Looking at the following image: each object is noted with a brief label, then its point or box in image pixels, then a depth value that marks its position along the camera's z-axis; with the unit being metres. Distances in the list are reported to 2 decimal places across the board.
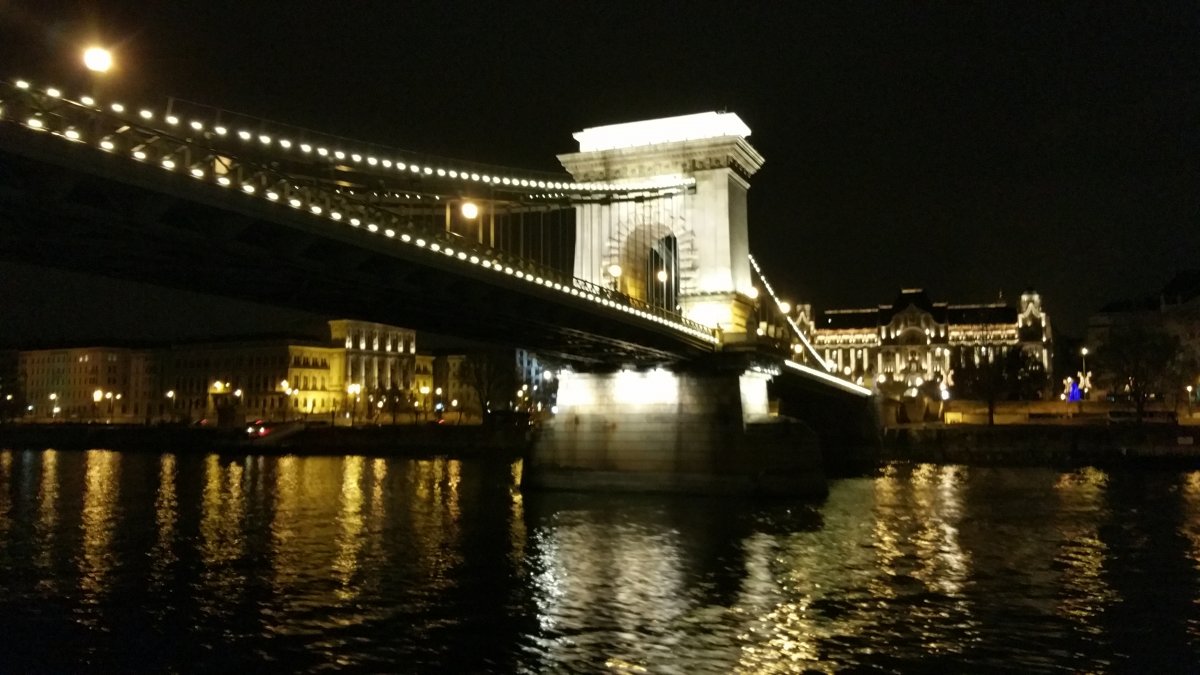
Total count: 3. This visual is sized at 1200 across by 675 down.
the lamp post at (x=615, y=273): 42.81
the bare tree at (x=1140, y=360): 79.62
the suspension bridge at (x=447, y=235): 17.00
